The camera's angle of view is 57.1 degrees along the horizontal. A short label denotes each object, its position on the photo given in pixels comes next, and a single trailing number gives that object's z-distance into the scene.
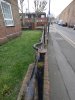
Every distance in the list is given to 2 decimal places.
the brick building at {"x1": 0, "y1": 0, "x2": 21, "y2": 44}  4.61
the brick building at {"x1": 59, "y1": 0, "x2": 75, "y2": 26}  19.72
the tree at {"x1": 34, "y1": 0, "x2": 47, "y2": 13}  20.70
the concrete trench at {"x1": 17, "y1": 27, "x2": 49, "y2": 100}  0.86
